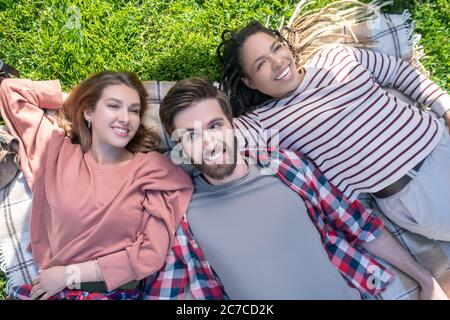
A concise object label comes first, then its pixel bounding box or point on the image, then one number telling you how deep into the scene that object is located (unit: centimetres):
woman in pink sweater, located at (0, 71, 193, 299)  225
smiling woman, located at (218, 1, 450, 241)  235
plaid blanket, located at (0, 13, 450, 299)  240
